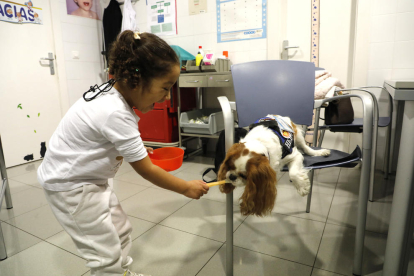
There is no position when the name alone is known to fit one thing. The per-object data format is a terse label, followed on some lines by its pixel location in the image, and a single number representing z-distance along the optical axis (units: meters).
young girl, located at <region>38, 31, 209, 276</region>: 0.81
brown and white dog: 0.94
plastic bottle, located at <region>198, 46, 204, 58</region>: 2.88
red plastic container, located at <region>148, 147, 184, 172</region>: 1.28
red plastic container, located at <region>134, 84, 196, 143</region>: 2.78
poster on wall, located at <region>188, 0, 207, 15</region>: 2.92
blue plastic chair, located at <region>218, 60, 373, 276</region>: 1.33
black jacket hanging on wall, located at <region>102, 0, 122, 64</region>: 3.29
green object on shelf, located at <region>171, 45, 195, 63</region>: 2.80
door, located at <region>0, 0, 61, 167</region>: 2.67
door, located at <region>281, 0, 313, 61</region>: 2.67
